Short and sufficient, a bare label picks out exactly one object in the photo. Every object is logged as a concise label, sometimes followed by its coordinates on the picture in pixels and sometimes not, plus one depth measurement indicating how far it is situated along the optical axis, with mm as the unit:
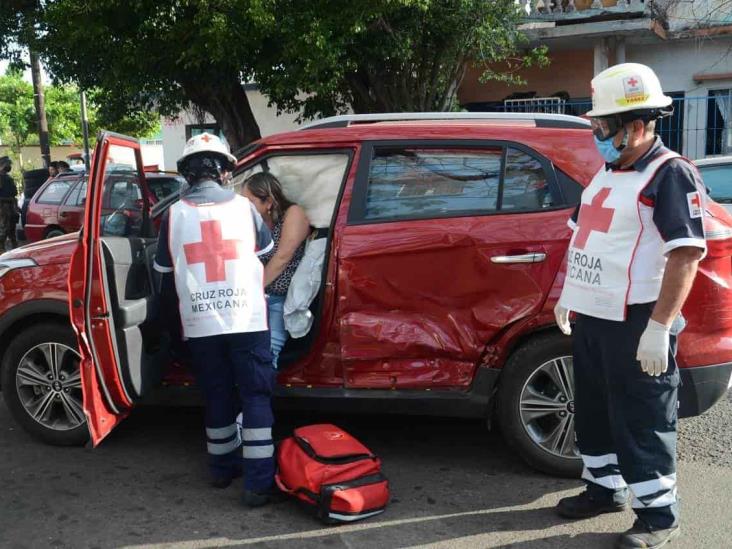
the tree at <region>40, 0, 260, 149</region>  9086
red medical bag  3486
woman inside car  4156
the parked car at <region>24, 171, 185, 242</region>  12086
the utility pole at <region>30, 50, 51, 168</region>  17094
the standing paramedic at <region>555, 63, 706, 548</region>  2932
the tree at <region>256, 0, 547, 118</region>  9195
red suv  3697
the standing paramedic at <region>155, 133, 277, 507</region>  3684
